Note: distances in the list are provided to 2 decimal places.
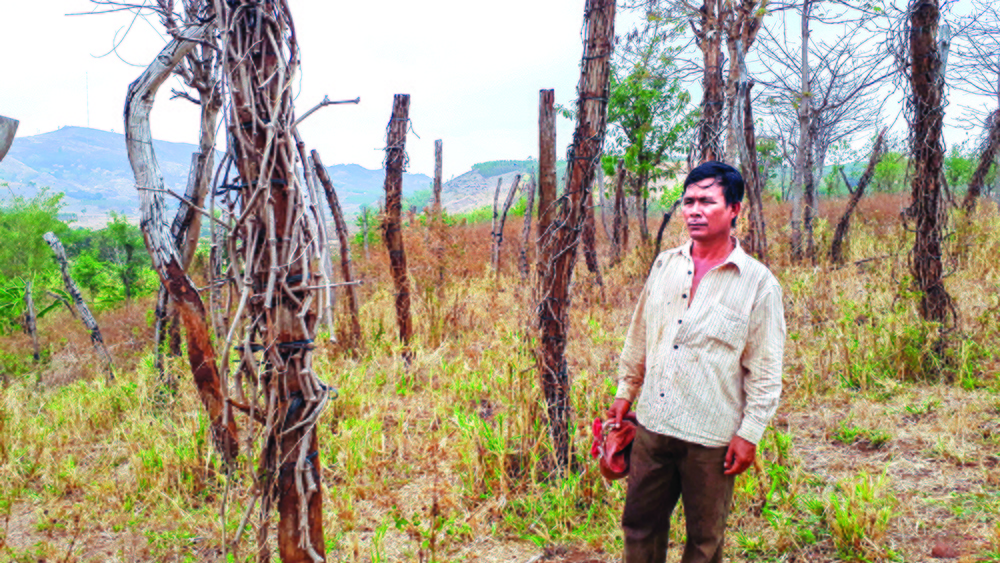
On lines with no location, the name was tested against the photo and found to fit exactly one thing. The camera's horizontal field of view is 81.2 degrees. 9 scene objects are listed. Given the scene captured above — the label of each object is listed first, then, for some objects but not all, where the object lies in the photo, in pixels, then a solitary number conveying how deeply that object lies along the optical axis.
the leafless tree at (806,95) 8.99
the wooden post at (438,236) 7.83
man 1.86
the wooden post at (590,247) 9.47
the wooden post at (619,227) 10.92
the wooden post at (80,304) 6.62
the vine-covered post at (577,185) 3.07
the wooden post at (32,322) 8.86
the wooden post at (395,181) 5.87
